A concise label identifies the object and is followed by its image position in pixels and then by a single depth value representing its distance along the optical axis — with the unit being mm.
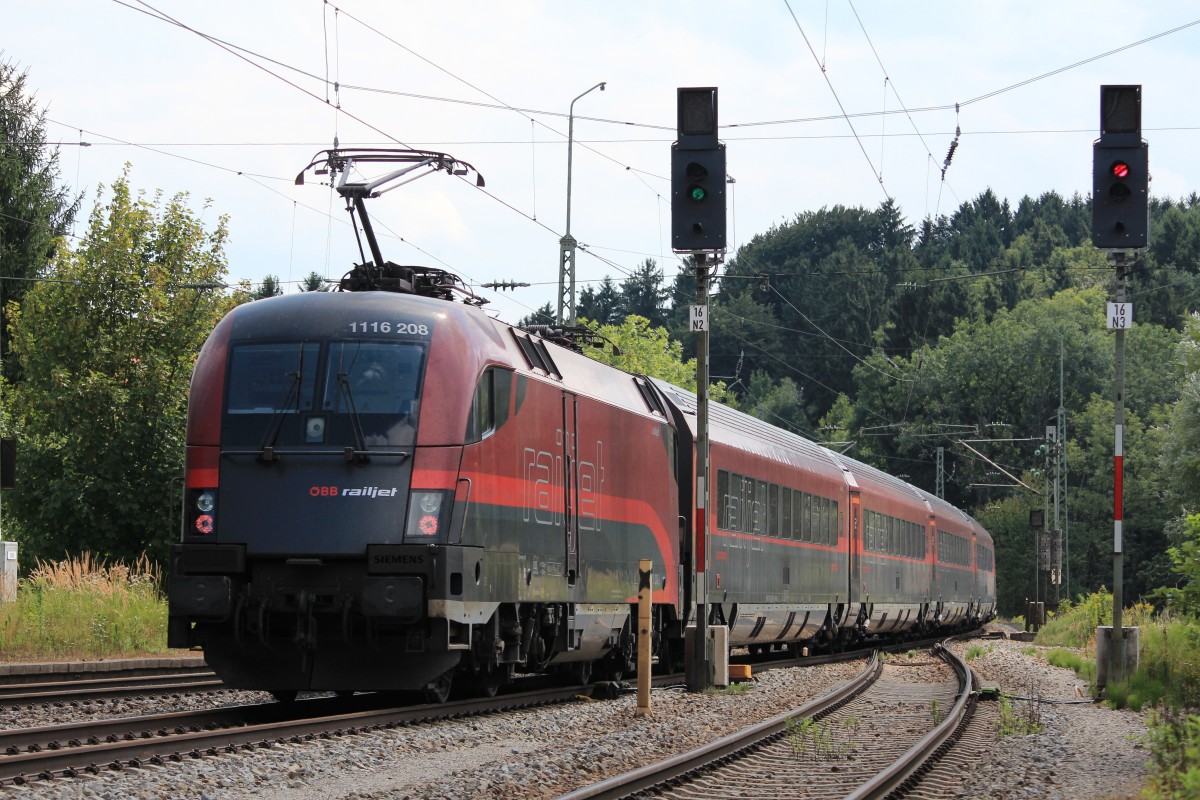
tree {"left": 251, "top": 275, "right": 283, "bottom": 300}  96875
